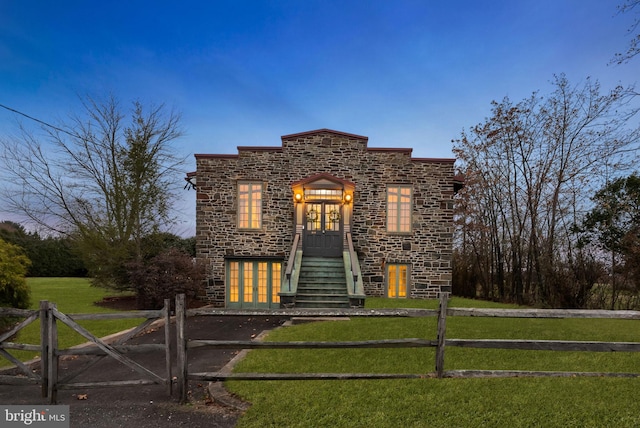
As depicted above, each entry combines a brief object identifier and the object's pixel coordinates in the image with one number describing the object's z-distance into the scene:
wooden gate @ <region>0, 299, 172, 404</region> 4.23
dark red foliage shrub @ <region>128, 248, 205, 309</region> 12.40
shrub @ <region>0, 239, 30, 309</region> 7.48
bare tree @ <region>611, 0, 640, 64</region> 6.09
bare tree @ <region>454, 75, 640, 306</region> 14.79
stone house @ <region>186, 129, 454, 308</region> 14.80
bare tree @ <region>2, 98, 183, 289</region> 14.55
